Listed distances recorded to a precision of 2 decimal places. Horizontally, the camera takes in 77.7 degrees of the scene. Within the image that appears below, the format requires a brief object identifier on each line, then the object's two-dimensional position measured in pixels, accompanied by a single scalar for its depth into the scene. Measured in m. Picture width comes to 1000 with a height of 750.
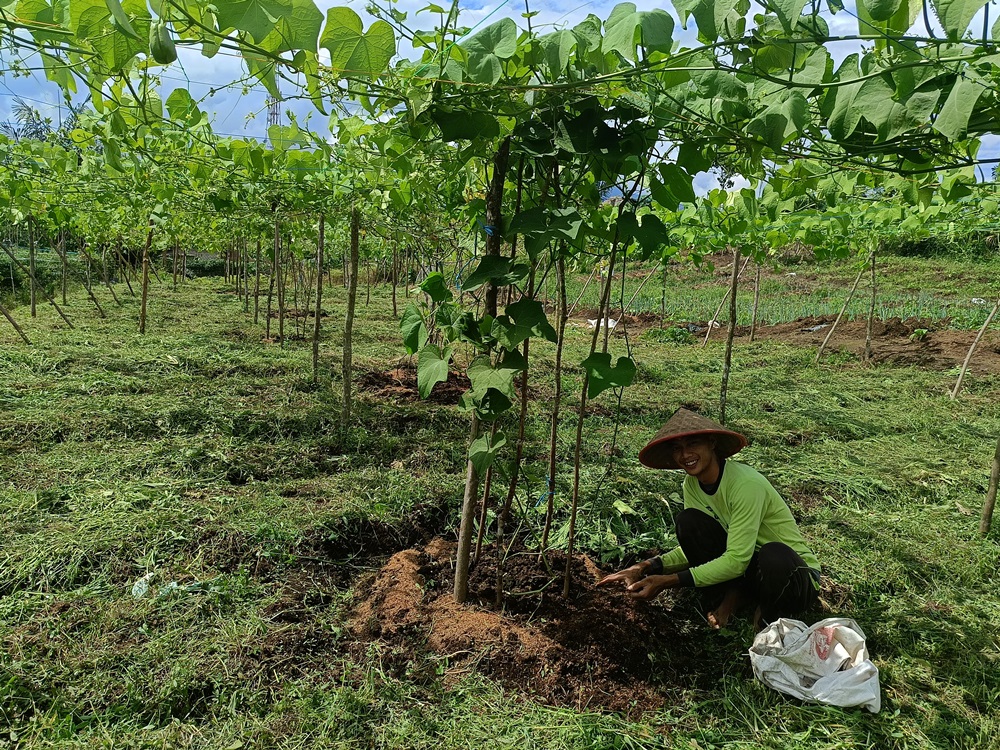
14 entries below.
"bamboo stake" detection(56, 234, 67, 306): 11.43
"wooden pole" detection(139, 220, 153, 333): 8.66
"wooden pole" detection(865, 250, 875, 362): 9.64
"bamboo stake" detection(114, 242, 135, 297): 13.65
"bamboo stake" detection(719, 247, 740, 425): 5.24
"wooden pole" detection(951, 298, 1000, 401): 7.20
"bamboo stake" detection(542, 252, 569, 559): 2.47
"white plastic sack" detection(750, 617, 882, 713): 2.17
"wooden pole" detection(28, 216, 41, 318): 9.24
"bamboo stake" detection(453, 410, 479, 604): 2.52
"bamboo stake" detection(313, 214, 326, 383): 6.16
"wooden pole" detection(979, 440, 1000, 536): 3.68
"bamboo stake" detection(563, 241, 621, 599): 2.45
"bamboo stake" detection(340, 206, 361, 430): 5.17
